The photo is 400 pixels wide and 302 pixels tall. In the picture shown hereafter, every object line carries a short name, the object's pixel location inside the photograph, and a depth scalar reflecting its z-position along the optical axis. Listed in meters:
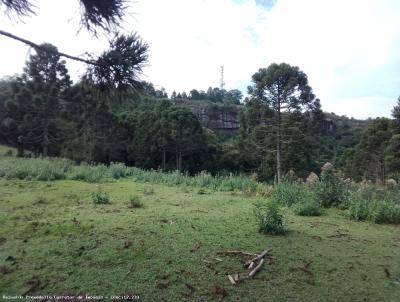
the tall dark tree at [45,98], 19.88
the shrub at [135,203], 5.64
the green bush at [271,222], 4.17
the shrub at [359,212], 5.62
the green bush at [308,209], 5.67
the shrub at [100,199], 5.91
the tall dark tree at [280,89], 20.39
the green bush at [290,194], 6.54
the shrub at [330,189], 6.55
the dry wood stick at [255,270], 3.01
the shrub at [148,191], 7.46
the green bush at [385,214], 5.48
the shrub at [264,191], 7.88
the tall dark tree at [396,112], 25.35
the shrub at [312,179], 7.15
